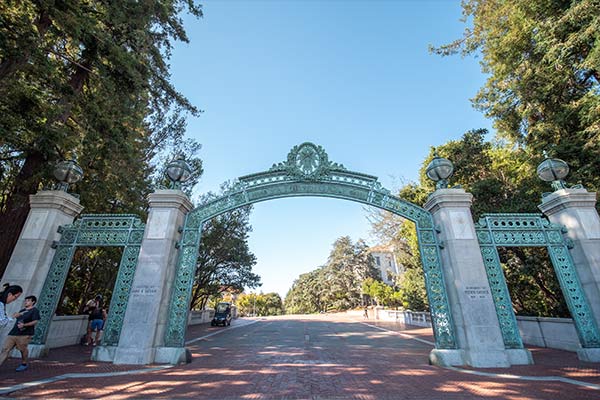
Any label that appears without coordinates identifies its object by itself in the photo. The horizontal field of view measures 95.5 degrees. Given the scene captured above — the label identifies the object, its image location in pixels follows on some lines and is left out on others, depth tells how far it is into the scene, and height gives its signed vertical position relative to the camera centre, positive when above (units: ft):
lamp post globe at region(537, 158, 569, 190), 24.29 +11.88
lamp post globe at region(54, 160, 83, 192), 24.72 +11.52
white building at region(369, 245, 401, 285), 185.26 +31.49
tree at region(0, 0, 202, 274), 20.58 +18.34
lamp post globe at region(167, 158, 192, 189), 25.09 +11.82
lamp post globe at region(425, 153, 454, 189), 24.61 +11.94
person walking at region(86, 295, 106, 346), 30.76 -0.91
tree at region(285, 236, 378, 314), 152.35 +19.90
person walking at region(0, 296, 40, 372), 17.61 -1.42
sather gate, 20.33 +3.51
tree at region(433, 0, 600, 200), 30.86 +28.65
